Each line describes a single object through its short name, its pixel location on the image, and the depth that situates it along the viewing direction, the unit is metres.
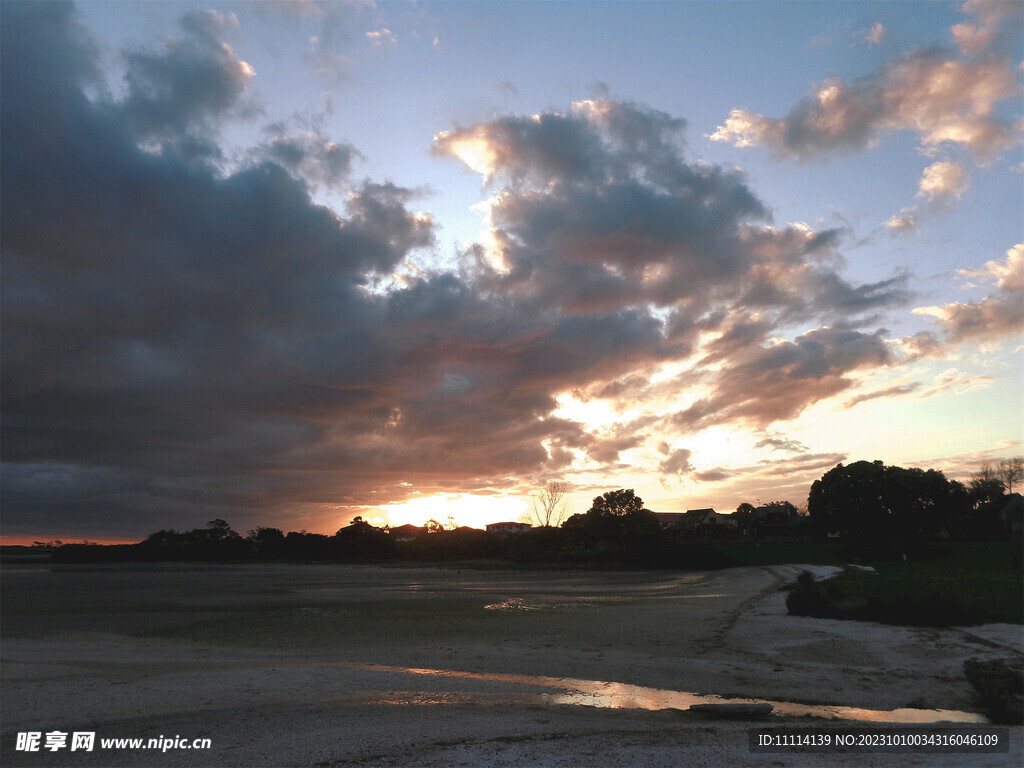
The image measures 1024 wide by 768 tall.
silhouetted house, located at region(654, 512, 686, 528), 162.76
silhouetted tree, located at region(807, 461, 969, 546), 59.84
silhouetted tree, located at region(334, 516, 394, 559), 126.44
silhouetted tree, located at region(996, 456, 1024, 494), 101.81
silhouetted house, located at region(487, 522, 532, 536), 168.50
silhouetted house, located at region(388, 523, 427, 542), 162.21
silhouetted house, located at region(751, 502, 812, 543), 107.86
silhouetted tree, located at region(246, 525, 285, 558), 143.00
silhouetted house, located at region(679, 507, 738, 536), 124.44
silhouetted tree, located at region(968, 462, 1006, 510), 82.32
